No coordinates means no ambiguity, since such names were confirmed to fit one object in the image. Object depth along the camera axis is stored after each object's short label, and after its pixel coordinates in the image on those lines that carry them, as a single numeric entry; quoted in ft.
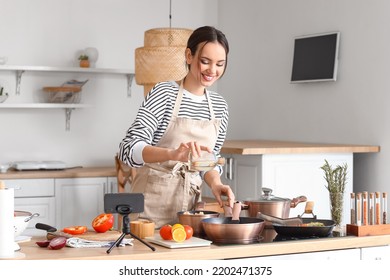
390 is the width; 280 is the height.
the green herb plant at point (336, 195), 9.61
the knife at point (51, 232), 8.54
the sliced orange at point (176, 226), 8.22
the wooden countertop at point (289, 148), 15.51
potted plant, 20.15
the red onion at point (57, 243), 7.93
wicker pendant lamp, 17.98
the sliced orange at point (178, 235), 8.13
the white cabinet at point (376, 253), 9.02
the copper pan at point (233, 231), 8.33
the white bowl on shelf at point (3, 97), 19.22
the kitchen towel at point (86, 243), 8.10
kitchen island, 7.64
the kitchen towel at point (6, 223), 7.47
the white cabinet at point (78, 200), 18.40
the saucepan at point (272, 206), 9.48
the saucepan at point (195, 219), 8.92
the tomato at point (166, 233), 8.23
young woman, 9.62
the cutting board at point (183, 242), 7.99
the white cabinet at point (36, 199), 17.99
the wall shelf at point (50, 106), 19.24
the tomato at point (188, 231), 8.30
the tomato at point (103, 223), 8.78
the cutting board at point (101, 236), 8.43
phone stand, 8.07
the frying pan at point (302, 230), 8.80
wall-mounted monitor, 17.94
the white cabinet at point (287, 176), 15.87
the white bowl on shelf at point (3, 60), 19.25
